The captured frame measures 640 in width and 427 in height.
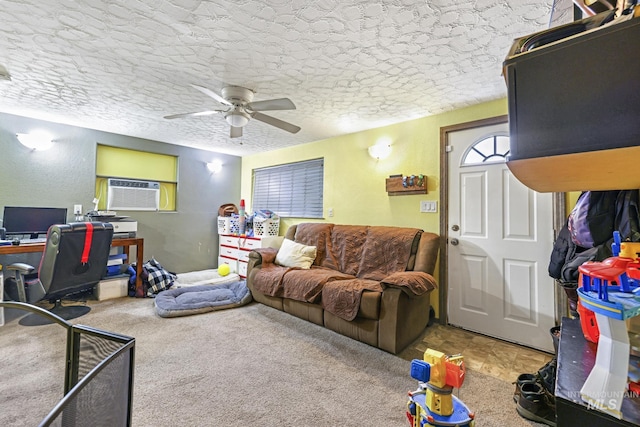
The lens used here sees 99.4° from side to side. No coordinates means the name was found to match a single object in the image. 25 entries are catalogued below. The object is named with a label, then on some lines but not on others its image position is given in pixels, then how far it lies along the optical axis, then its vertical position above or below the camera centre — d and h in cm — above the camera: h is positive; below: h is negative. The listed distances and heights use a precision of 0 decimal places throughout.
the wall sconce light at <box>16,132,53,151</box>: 322 +92
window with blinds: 417 +52
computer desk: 345 -42
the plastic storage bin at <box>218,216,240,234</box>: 474 -10
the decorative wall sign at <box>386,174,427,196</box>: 298 +41
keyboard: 290 -27
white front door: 235 -23
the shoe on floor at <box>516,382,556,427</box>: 147 -103
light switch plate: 293 +16
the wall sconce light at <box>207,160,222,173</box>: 493 +96
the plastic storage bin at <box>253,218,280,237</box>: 439 -13
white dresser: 425 -48
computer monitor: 306 -3
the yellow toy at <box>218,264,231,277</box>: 448 -85
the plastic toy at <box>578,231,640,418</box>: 51 -21
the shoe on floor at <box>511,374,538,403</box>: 162 -97
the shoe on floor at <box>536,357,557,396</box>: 156 -93
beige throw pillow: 324 -45
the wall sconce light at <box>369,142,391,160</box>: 331 +86
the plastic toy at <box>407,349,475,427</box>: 88 -56
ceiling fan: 236 +98
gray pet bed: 286 -94
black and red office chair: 249 -48
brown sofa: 218 -59
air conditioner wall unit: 395 +35
